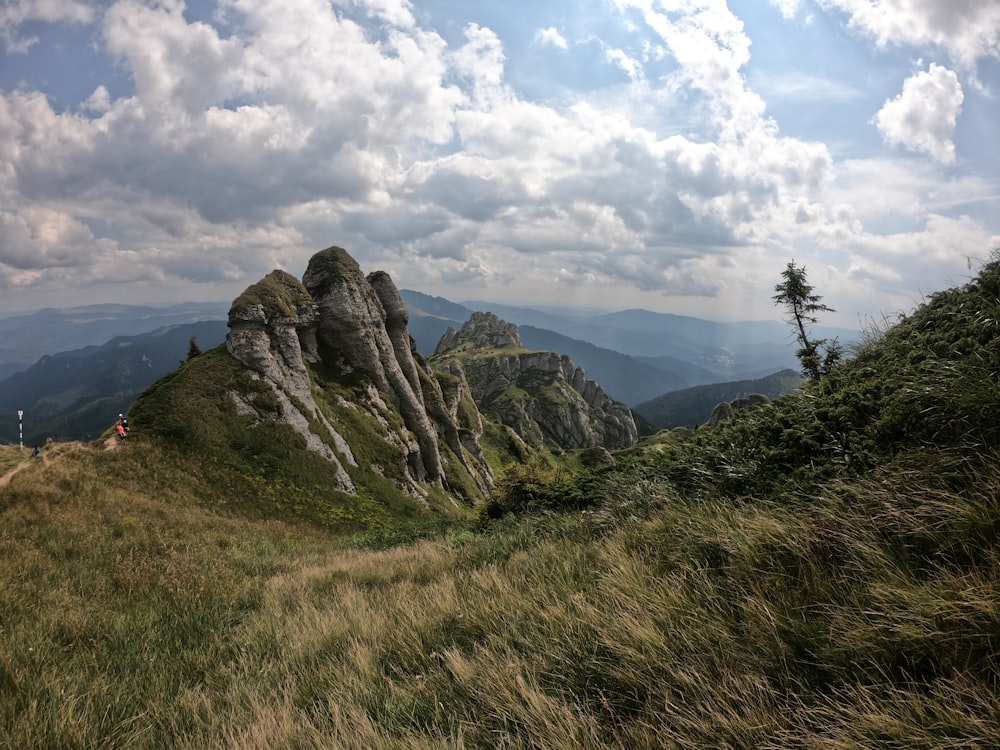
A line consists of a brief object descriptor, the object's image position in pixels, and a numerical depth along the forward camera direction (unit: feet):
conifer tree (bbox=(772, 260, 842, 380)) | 132.05
